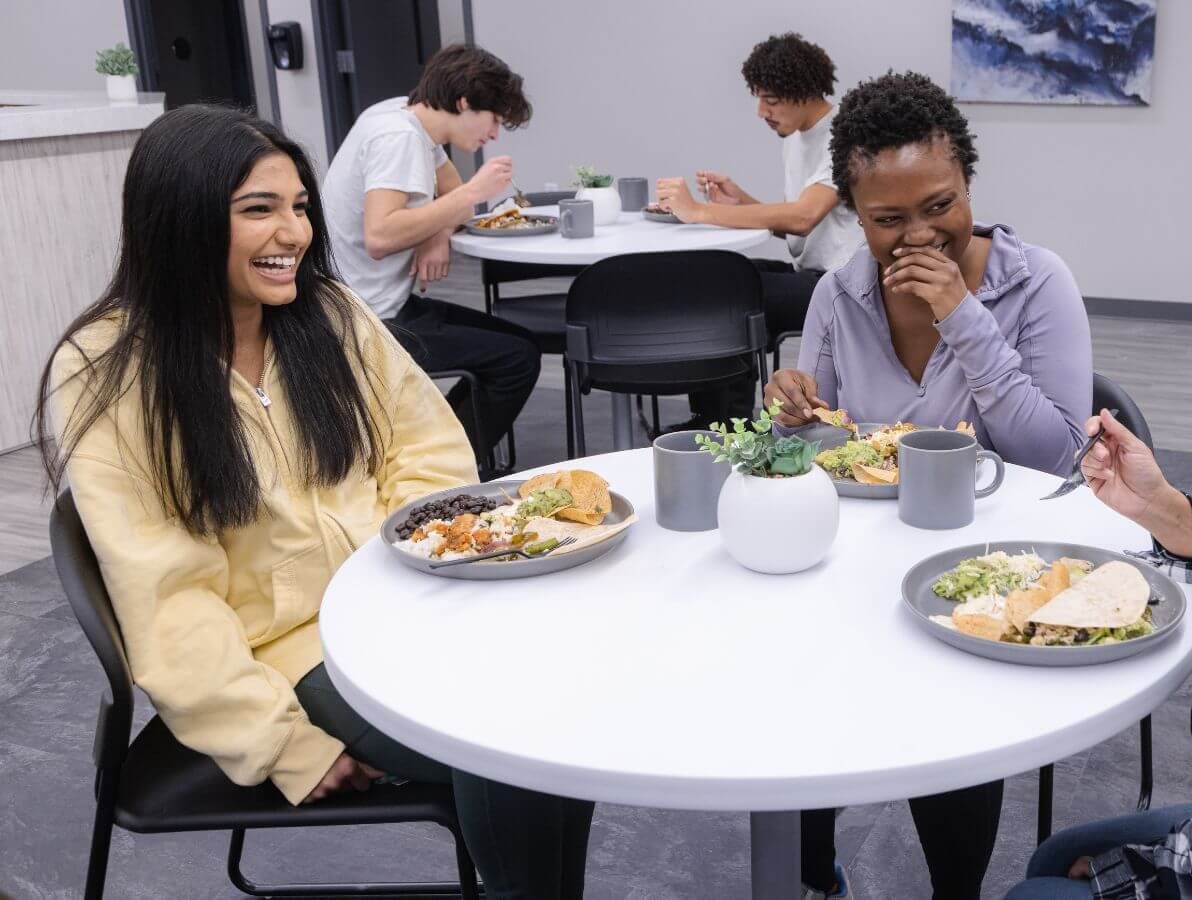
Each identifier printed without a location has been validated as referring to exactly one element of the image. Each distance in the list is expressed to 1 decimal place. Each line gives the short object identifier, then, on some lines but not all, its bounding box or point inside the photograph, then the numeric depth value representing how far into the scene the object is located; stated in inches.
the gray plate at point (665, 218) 143.7
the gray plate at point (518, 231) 137.0
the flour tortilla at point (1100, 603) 42.3
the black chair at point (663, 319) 118.9
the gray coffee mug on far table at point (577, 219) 134.2
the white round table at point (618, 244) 126.5
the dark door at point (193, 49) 292.5
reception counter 170.2
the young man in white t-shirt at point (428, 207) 127.0
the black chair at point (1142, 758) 69.4
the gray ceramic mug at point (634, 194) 155.7
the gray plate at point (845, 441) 58.4
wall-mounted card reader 281.1
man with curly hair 137.9
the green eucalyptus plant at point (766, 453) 50.1
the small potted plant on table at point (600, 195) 143.0
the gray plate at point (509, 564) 51.1
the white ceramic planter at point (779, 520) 49.2
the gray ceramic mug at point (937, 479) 53.4
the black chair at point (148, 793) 54.7
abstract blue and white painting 209.5
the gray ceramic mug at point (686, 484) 55.1
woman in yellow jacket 56.6
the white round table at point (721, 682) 37.6
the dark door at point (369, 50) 283.4
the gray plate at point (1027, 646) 41.5
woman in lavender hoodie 65.0
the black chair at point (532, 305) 144.1
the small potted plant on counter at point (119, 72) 190.9
